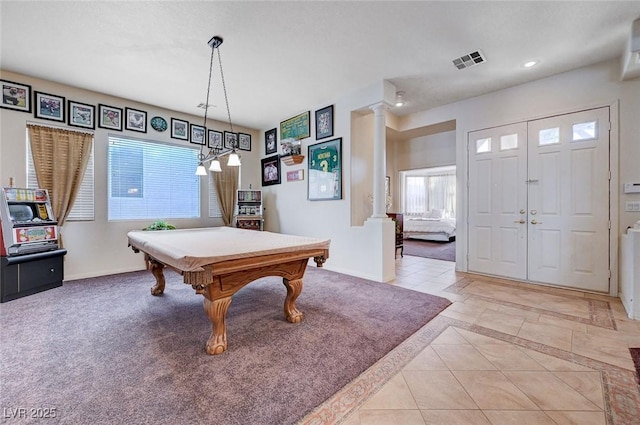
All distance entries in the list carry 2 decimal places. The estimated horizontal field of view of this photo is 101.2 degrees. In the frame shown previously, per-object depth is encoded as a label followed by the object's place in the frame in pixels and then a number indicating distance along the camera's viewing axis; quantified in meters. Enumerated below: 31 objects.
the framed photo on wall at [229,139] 5.54
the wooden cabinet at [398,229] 5.49
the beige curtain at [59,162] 3.59
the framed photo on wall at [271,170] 5.57
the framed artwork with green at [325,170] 4.32
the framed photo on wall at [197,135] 5.09
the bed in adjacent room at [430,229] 7.82
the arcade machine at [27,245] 2.96
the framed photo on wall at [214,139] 5.33
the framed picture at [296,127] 4.84
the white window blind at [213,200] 5.34
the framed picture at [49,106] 3.62
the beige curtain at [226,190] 5.35
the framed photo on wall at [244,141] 5.80
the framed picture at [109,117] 4.11
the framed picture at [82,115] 3.87
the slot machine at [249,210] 5.17
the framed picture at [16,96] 3.41
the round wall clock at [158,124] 4.63
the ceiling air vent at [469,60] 3.02
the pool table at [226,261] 1.72
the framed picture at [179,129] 4.86
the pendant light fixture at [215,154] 2.76
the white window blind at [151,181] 4.30
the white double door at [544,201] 3.19
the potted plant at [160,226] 4.29
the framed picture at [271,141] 5.62
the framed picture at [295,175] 5.05
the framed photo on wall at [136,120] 4.37
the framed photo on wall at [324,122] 4.42
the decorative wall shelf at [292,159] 4.94
